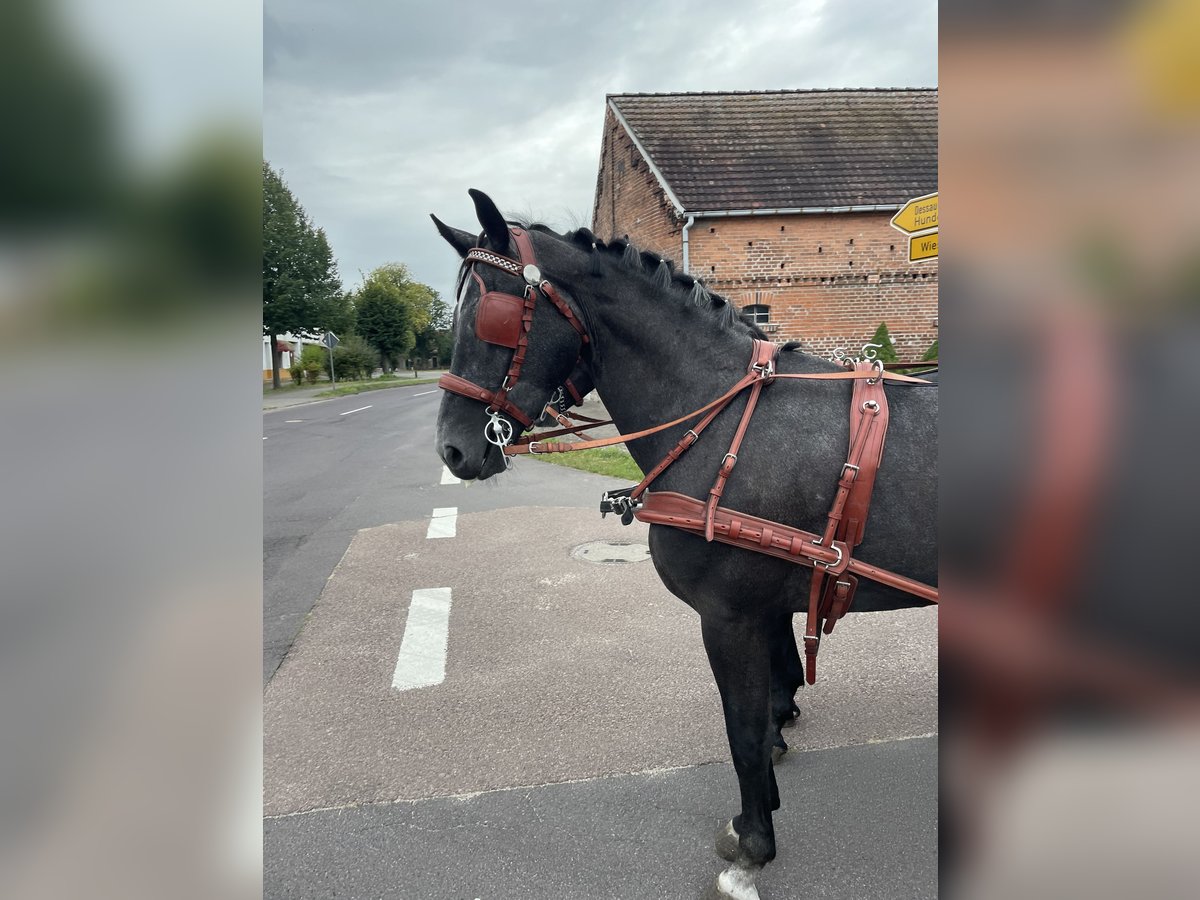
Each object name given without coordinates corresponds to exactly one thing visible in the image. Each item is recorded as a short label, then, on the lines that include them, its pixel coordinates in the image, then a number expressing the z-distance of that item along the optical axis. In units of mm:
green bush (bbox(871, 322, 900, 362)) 12545
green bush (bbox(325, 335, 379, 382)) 30336
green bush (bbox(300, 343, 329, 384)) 28891
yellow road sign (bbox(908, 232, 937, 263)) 4105
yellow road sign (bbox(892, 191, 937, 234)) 4070
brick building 12945
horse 1938
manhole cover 5793
